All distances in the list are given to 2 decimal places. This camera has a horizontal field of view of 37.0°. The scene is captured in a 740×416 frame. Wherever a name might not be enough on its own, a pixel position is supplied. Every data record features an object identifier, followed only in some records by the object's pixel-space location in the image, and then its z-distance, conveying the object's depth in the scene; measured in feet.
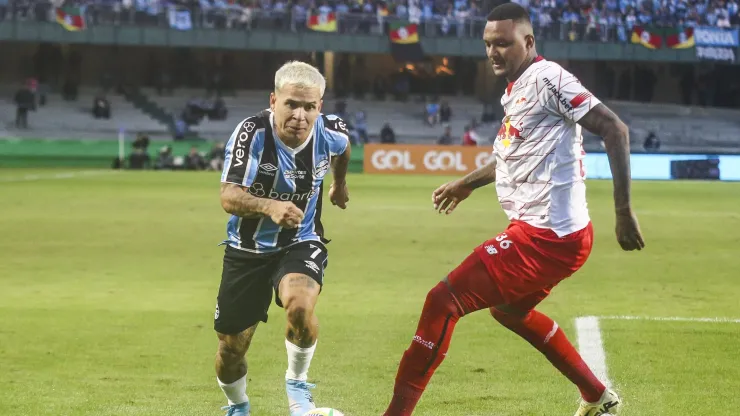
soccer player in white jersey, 18.06
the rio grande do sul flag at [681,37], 168.04
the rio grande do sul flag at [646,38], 168.45
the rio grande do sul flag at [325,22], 162.09
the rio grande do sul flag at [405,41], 164.35
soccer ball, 17.94
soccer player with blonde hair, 18.42
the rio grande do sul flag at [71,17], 156.87
